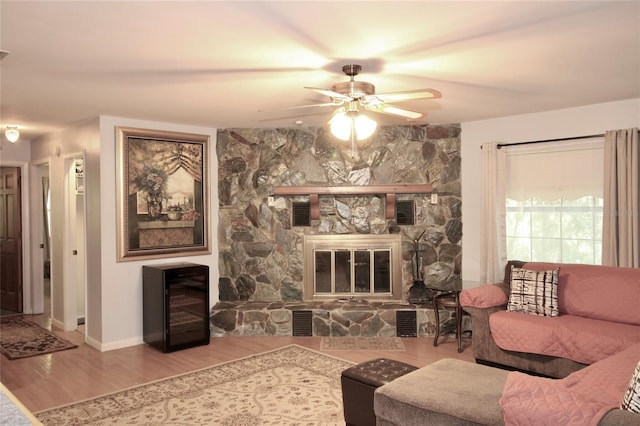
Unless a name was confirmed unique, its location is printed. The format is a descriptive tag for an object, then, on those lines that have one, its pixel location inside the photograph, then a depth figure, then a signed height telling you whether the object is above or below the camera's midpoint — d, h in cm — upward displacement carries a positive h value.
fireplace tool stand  563 -91
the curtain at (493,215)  534 -11
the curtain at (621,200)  438 +3
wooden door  695 -43
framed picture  514 +16
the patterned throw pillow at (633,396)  185 -74
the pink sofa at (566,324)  369 -95
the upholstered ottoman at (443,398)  232 -96
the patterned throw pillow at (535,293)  421 -77
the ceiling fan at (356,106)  317 +67
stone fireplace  577 -14
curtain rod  470 +64
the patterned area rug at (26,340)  507 -145
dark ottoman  292 -108
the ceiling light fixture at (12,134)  538 +83
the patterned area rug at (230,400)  339 -144
